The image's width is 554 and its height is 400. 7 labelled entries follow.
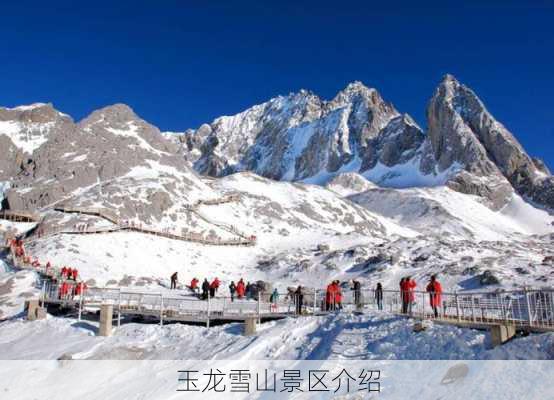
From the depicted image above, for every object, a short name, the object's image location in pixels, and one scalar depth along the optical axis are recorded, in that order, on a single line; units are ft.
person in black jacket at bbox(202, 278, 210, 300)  115.34
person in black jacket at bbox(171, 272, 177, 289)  151.10
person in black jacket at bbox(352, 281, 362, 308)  83.46
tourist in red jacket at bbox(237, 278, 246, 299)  111.57
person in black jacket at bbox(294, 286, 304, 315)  82.53
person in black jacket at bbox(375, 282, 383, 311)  80.07
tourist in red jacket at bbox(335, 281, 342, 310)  82.43
